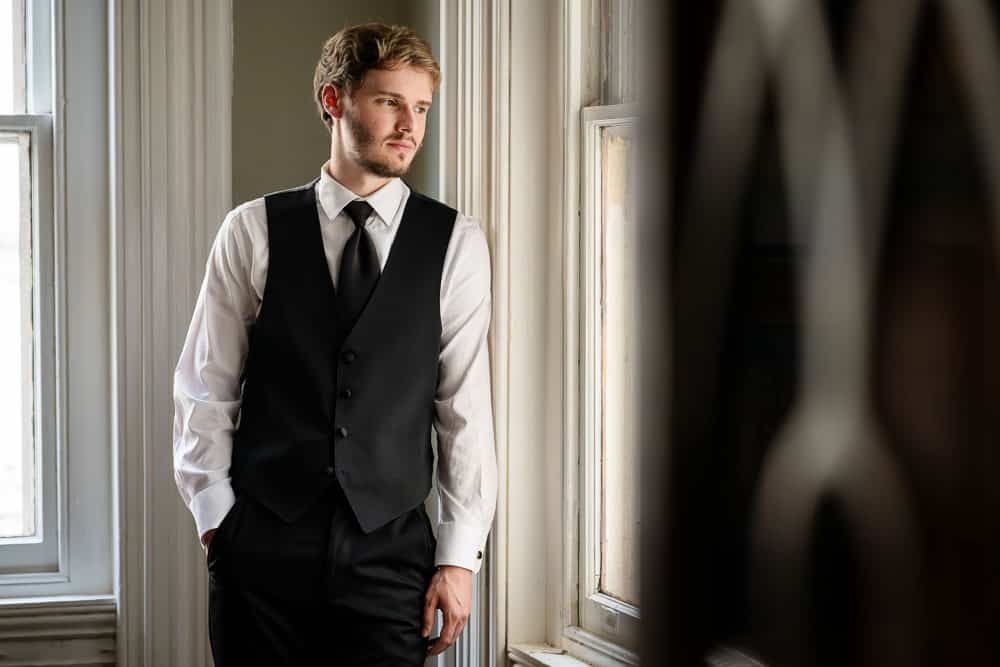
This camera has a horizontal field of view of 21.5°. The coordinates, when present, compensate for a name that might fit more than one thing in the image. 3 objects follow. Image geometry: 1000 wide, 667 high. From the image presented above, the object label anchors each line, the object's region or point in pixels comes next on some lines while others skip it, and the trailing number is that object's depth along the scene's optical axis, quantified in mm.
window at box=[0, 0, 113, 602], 4939
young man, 4122
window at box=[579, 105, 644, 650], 4307
